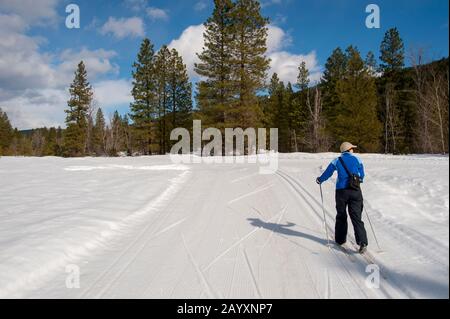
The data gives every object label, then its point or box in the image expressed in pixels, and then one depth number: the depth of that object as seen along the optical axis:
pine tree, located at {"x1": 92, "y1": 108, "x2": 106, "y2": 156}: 60.39
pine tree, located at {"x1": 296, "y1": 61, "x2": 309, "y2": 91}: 46.00
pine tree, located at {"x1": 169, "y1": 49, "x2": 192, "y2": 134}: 43.56
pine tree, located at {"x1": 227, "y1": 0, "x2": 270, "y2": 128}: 28.86
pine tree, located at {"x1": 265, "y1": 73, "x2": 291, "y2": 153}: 52.19
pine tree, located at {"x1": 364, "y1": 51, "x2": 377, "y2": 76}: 39.38
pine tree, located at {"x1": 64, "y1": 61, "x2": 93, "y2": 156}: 45.00
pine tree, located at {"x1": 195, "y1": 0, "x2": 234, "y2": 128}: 29.52
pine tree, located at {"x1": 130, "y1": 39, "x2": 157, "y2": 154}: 38.91
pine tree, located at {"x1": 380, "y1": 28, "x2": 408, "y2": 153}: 38.44
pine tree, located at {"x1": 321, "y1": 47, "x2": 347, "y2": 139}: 41.25
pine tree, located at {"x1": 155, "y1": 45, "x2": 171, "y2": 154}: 40.81
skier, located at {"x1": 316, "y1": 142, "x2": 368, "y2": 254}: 5.32
